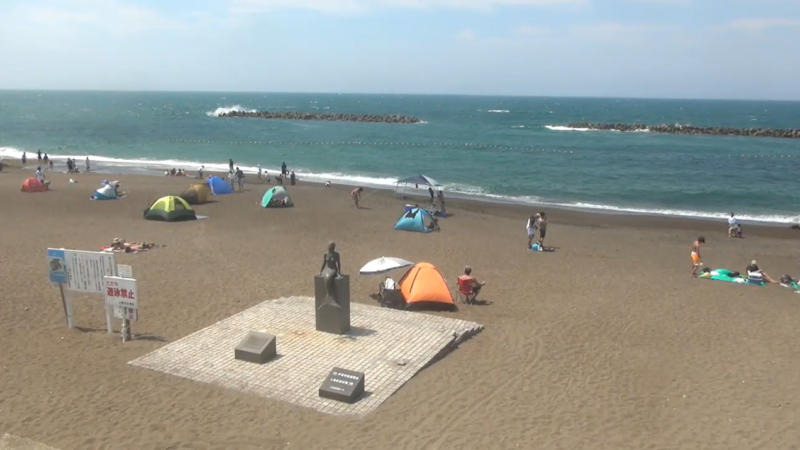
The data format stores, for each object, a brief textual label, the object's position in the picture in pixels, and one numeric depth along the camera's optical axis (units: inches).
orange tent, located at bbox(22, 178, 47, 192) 1090.1
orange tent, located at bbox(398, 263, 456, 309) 498.9
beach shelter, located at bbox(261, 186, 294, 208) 1019.3
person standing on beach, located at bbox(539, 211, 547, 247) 754.2
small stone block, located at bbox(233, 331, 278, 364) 375.9
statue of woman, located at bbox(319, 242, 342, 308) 417.1
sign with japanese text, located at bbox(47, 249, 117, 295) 408.8
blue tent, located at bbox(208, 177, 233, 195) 1136.8
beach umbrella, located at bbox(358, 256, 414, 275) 531.8
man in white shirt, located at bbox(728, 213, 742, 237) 930.1
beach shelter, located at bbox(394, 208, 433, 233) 858.8
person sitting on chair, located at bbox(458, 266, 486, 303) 519.8
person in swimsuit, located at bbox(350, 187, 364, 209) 1078.4
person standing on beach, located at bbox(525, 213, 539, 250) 767.1
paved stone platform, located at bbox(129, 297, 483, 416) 348.2
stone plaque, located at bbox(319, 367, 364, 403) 329.7
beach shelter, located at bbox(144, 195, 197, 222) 861.2
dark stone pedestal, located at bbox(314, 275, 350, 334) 418.6
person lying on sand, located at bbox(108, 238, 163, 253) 673.6
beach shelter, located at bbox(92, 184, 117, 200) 1033.5
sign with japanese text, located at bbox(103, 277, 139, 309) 399.9
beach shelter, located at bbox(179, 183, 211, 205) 1023.6
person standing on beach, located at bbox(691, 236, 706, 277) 645.9
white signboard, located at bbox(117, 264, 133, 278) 408.5
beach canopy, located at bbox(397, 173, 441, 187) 1042.0
